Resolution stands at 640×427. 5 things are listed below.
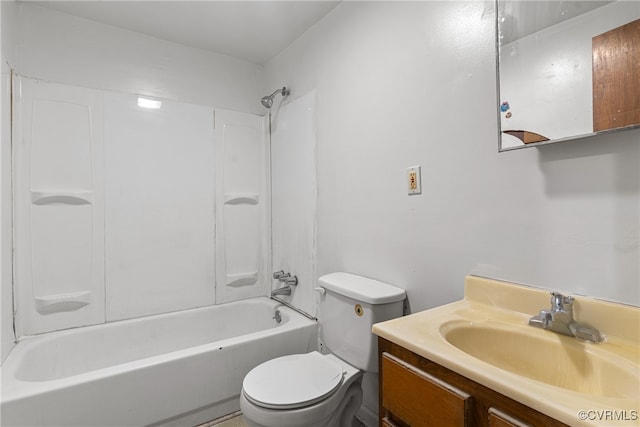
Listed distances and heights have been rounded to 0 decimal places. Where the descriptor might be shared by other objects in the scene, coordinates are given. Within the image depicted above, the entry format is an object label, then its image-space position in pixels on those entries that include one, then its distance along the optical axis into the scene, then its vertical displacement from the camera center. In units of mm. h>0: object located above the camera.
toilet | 1254 -723
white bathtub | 1397 -819
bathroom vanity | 608 -371
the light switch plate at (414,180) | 1437 +148
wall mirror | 847 +421
